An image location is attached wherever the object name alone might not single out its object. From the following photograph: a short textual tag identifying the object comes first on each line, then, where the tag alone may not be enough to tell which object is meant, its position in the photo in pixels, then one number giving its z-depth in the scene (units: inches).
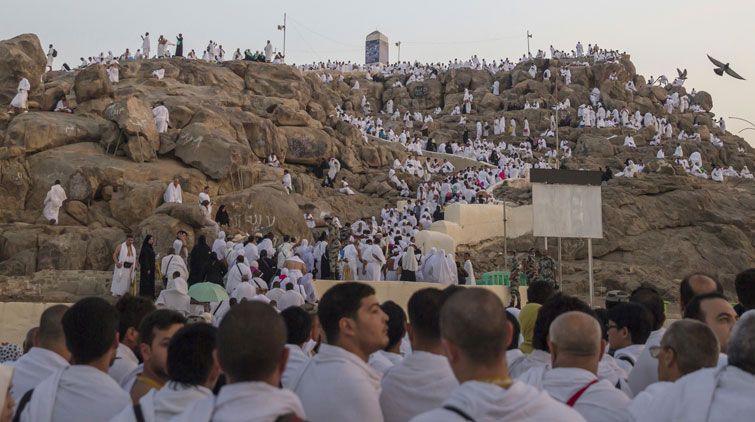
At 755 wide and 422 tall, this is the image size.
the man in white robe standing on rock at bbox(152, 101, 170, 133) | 1047.7
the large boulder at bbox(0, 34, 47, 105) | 1090.7
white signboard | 649.6
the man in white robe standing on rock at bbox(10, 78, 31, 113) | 1035.3
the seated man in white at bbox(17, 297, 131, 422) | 152.9
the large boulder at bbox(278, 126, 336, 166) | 1286.9
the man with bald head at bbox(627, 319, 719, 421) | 156.2
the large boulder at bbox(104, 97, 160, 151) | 978.7
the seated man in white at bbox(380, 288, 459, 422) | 163.6
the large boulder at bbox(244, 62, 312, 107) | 1456.7
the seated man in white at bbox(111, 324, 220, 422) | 139.6
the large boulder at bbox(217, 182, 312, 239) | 887.1
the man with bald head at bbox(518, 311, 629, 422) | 156.4
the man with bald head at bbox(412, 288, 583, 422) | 113.3
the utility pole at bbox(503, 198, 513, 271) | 883.4
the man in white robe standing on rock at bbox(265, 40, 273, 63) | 1764.3
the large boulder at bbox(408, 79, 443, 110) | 2244.6
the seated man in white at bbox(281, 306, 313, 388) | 212.8
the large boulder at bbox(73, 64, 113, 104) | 1090.1
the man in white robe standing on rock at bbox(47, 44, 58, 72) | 1487.5
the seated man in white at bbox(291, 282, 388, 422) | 151.8
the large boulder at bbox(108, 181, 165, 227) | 836.0
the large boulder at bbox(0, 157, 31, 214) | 866.1
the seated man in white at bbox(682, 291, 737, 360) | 197.0
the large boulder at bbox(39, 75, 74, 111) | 1080.2
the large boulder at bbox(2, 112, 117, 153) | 930.7
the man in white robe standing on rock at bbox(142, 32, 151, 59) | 1654.8
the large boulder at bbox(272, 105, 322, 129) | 1311.5
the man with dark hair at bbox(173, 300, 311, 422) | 114.3
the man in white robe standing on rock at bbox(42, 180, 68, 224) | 818.2
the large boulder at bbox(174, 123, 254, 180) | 998.4
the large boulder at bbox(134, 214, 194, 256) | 744.3
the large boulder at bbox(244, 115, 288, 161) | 1206.9
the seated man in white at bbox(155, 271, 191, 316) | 539.2
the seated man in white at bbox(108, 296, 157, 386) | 196.9
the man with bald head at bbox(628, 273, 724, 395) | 197.6
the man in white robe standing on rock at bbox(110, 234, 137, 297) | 650.8
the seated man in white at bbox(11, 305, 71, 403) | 180.1
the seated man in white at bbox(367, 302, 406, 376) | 210.1
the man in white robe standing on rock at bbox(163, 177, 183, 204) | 848.3
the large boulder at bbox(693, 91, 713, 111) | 2402.8
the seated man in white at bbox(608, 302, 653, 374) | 229.3
